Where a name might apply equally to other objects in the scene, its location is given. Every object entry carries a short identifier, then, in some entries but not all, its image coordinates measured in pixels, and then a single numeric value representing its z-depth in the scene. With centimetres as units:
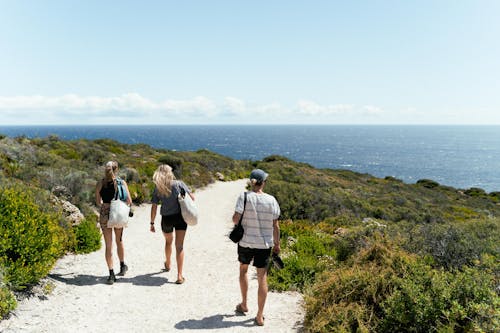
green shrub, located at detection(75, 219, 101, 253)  812
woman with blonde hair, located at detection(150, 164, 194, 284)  633
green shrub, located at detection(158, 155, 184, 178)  2211
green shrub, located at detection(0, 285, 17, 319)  464
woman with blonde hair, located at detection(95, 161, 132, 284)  630
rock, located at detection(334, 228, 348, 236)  1119
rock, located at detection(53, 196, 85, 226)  890
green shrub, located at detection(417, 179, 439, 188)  4976
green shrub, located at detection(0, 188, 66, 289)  521
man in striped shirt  478
